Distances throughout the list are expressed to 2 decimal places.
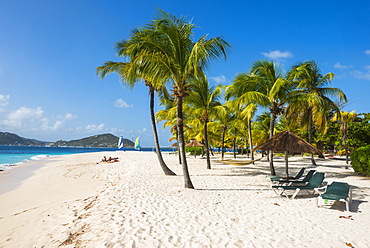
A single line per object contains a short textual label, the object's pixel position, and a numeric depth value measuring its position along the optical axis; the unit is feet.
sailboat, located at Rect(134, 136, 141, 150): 136.91
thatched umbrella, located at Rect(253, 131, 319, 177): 28.89
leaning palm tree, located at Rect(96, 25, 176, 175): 32.25
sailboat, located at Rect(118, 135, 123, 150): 135.38
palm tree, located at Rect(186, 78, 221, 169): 45.70
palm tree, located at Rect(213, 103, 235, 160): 44.96
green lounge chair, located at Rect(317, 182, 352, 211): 16.28
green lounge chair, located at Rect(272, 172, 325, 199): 20.29
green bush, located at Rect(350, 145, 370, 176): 31.50
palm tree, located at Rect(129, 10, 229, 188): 23.86
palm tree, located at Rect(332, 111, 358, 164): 42.59
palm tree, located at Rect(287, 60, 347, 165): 45.36
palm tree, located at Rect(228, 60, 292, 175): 34.58
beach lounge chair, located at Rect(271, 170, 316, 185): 23.98
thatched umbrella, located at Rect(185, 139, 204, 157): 73.34
